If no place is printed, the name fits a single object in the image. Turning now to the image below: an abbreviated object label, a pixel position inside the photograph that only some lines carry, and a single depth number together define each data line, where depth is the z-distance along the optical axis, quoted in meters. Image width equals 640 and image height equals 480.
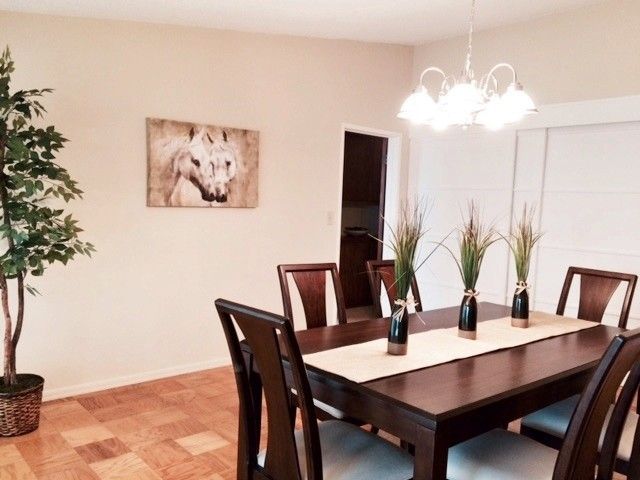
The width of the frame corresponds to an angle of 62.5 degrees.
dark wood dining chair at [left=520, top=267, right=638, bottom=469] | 2.12
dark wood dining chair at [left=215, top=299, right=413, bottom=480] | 1.46
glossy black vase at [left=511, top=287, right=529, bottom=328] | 2.46
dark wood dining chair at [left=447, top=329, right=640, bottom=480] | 1.38
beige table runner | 1.73
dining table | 1.40
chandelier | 2.24
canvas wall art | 3.46
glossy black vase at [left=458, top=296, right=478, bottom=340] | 2.19
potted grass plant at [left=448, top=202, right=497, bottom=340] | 2.15
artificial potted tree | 2.54
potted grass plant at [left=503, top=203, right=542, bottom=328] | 2.46
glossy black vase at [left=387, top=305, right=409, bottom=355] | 1.89
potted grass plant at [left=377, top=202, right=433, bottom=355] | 1.86
